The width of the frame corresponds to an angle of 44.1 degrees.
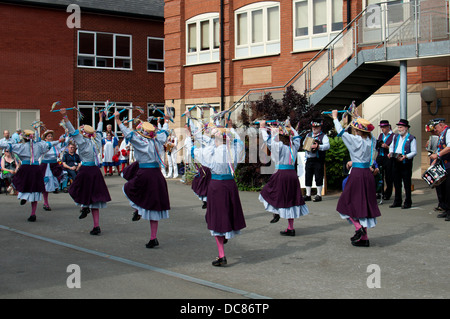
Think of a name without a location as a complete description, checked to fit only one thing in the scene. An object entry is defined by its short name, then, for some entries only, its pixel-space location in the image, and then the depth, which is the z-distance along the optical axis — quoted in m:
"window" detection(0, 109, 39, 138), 27.98
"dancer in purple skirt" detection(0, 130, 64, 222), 12.10
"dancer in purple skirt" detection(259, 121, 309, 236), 9.91
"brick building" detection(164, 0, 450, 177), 16.17
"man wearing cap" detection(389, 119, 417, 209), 12.71
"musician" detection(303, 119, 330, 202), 14.30
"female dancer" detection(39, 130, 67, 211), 14.93
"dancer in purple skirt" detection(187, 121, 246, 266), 7.68
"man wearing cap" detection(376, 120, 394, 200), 13.63
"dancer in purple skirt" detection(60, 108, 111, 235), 10.27
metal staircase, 14.58
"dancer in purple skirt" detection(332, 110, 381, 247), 8.81
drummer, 11.17
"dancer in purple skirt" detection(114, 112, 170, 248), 9.02
